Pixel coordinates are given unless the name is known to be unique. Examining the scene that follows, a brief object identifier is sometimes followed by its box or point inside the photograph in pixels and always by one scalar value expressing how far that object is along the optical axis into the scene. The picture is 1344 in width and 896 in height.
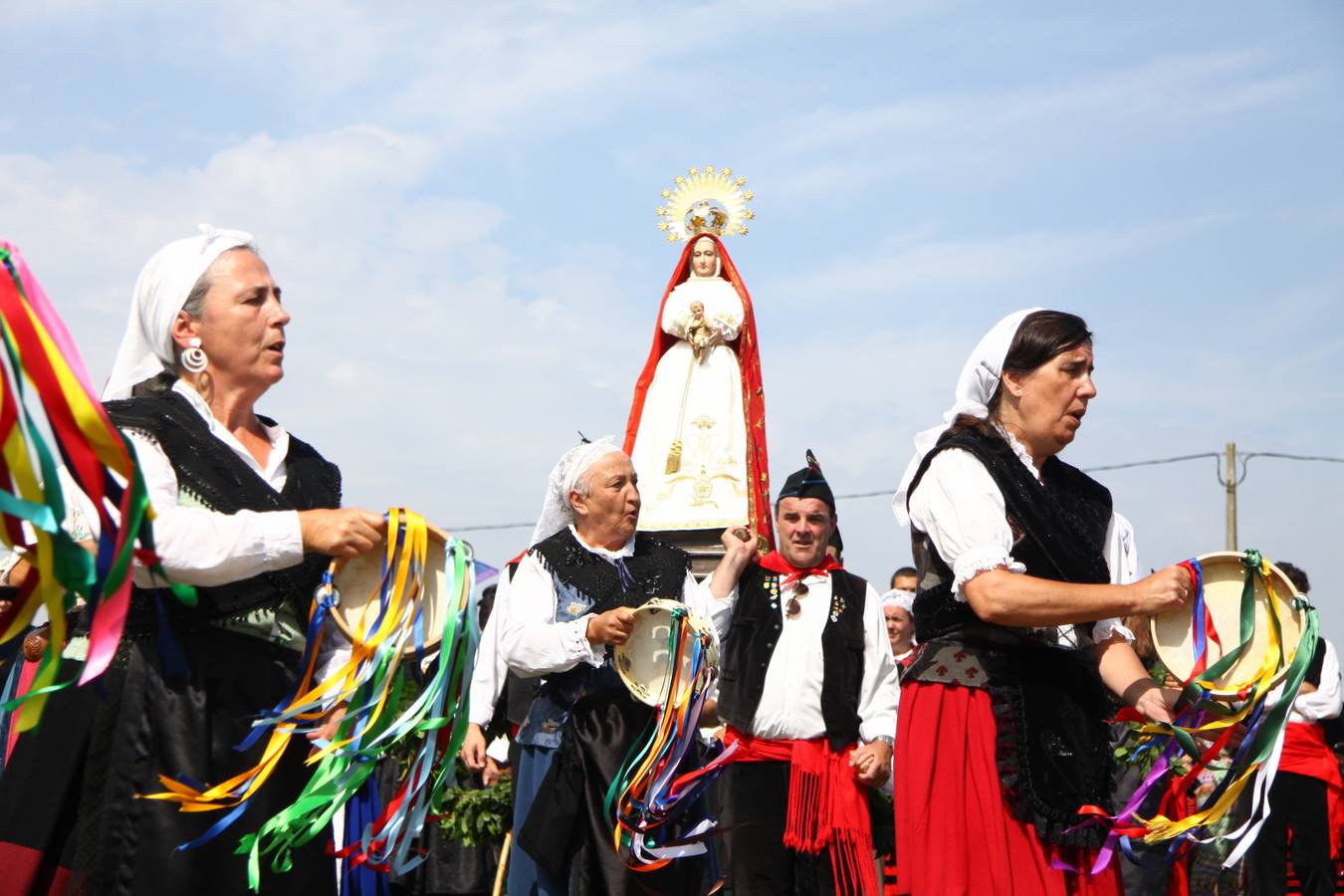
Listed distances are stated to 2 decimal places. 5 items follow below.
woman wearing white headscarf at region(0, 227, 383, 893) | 3.32
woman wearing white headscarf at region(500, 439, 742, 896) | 5.46
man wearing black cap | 6.59
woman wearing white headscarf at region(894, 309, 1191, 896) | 4.11
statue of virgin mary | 12.26
